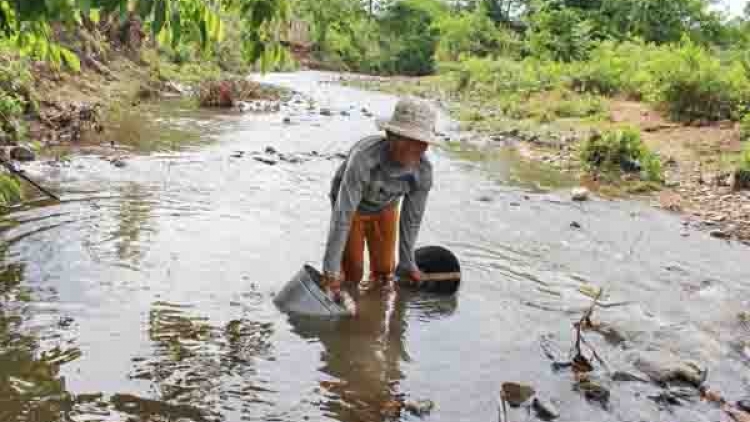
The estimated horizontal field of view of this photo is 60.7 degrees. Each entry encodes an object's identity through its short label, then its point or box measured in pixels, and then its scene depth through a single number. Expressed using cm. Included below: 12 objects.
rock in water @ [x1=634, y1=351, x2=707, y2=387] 360
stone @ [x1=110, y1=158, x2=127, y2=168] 777
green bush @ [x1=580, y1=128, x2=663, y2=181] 894
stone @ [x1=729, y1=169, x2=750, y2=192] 801
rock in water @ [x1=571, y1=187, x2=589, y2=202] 812
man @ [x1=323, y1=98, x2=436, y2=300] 367
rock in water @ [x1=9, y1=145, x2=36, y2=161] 724
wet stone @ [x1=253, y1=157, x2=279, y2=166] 911
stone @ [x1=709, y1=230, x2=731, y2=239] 667
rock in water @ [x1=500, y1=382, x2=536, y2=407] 333
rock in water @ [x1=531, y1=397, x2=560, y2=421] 320
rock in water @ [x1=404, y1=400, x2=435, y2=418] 312
